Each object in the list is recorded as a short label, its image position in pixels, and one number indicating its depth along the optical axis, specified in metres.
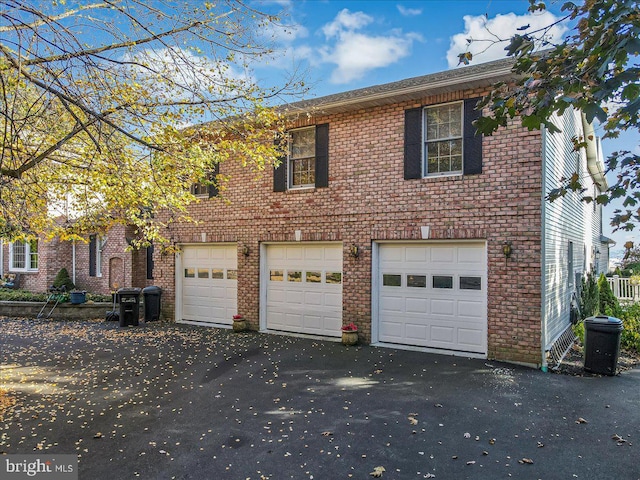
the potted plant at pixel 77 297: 13.46
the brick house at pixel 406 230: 7.41
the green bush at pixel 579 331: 8.87
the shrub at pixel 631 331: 8.51
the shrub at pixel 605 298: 11.96
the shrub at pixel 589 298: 11.39
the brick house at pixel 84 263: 16.00
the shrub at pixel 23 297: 14.31
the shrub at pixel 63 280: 17.06
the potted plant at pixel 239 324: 10.30
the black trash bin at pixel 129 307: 11.48
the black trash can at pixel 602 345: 6.79
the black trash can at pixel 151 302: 11.84
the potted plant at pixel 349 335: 8.79
